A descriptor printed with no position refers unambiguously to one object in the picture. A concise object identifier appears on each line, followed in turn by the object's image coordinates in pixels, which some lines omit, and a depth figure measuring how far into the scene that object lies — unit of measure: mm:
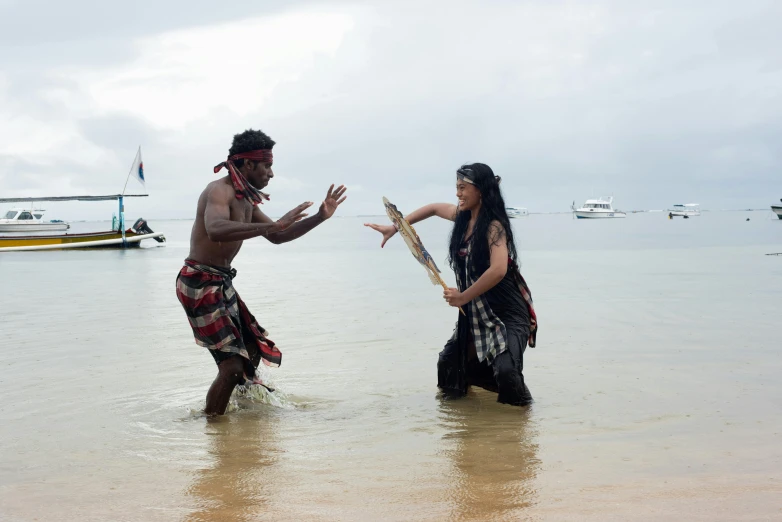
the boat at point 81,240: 37375
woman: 5438
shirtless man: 5156
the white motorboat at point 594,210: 113688
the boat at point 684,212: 134775
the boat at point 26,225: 40997
